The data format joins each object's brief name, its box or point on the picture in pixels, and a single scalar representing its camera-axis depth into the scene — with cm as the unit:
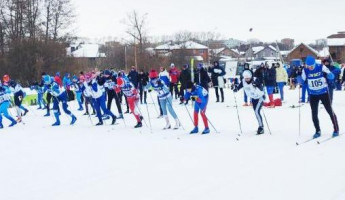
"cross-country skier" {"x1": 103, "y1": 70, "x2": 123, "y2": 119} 1499
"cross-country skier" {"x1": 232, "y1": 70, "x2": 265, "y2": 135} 1051
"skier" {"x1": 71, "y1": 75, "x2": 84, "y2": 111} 2026
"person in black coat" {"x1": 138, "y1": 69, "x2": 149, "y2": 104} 2077
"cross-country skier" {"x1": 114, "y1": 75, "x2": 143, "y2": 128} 1338
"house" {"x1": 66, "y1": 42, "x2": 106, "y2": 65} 8656
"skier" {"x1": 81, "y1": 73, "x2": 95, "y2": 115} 1541
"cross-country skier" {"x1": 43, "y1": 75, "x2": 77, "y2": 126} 1474
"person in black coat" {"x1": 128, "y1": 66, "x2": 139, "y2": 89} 2009
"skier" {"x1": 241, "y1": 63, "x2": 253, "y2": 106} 1103
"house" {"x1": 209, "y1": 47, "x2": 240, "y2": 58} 12718
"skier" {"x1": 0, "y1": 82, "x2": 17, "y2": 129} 1530
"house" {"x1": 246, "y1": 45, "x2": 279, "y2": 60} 12156
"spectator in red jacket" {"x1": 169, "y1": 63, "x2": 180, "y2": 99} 2138
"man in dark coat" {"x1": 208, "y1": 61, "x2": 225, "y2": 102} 1882
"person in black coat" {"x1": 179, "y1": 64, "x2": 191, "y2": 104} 1967
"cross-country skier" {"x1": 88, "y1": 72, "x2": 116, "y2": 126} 1430
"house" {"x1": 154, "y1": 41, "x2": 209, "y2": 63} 6596
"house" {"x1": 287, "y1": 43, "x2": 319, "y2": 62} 7925
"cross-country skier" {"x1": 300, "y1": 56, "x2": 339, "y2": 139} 932
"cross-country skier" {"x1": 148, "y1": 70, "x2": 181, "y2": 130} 1248
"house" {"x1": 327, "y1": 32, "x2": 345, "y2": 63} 7583
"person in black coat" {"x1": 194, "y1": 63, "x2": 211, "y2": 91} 1820
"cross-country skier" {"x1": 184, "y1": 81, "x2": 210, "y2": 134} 1106
